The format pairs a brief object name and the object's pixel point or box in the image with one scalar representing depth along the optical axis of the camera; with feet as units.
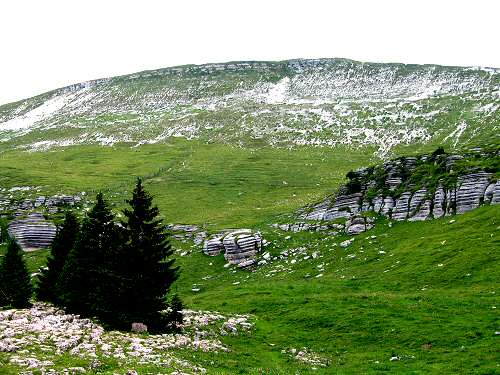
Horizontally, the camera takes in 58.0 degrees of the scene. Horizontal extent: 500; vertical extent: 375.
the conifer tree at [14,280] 145.18
